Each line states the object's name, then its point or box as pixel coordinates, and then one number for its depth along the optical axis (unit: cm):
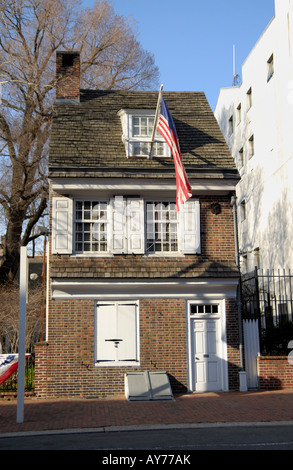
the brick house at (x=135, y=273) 1547
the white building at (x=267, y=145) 2522
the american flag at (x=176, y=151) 1450
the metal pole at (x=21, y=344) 1175
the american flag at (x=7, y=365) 1271
